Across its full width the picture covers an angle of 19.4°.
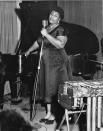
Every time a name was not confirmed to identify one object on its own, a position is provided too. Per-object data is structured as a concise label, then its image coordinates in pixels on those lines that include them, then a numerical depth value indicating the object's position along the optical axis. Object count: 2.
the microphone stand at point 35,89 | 3.90
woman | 3.88
